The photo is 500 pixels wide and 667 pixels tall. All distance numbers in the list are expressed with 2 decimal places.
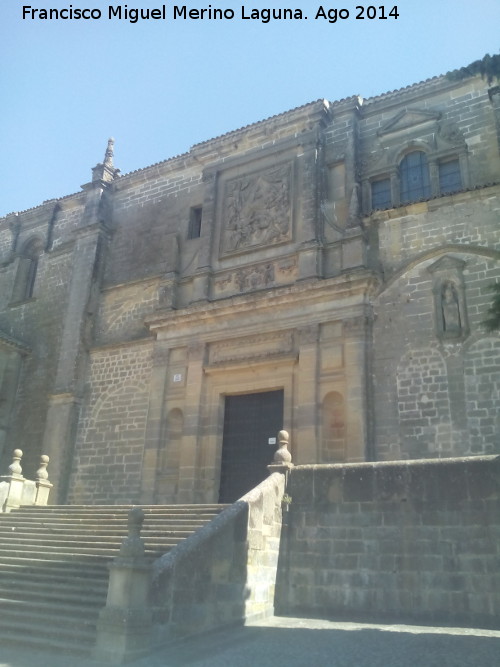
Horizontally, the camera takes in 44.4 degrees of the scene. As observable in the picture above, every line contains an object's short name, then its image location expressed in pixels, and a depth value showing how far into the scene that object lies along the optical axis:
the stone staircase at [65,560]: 7.47
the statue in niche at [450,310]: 12.41
